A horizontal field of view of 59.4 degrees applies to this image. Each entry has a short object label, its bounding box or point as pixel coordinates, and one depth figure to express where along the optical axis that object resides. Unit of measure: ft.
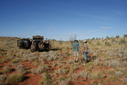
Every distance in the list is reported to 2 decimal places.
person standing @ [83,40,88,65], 32.96
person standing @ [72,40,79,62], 35.28
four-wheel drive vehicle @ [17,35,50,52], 55.64
